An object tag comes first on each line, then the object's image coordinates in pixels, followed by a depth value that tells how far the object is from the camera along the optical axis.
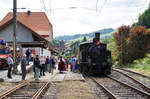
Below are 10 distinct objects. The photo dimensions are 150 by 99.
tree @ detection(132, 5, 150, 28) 98.37
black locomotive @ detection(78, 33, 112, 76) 22.38
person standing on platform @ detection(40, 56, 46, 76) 21.44
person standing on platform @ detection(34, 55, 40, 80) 18.67
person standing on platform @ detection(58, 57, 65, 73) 25.44
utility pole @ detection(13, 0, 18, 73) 21.59
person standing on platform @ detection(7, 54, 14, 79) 18.40
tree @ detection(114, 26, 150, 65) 42.06
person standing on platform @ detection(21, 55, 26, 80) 17.83
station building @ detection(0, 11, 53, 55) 29.52
